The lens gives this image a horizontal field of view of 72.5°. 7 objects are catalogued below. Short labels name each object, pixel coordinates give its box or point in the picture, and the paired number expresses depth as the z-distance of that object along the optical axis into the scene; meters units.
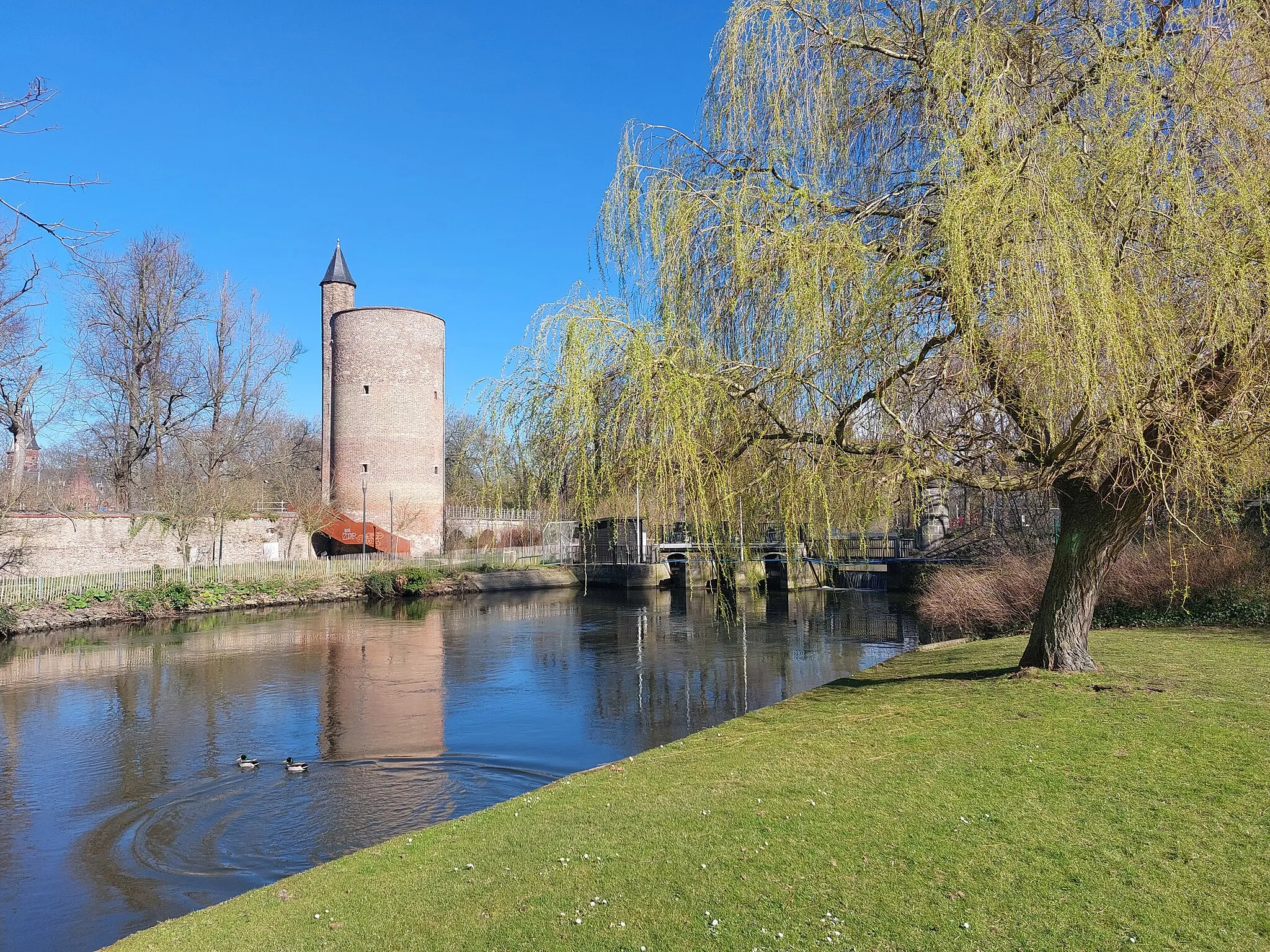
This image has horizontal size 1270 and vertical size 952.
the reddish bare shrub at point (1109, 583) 12.87
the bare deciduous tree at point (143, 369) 34.06
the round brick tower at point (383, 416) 40.41
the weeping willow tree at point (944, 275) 5.73
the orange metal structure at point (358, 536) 38.97
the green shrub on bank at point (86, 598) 23.14
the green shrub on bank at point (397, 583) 31.45
